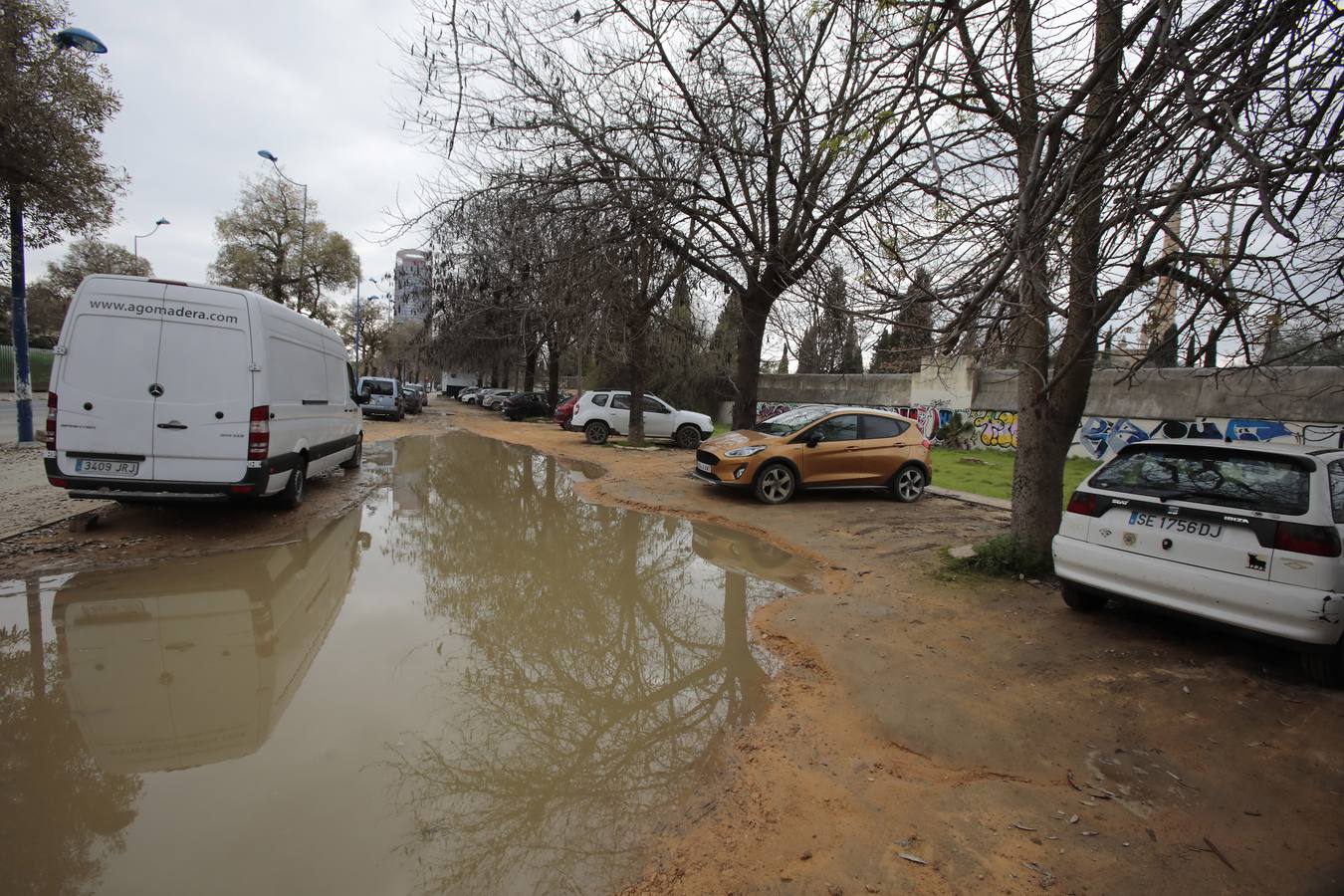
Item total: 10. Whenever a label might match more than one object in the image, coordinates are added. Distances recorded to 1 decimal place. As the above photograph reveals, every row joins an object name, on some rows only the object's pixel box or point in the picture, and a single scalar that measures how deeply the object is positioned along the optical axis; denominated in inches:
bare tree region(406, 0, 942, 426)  301.9
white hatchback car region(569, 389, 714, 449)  781.9
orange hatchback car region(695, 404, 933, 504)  379.9
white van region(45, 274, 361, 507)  241.8
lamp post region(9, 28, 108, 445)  419.6
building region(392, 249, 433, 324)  921.4
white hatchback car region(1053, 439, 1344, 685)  145.9
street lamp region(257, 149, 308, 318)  1384.1
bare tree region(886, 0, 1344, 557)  106.5
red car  991.3
